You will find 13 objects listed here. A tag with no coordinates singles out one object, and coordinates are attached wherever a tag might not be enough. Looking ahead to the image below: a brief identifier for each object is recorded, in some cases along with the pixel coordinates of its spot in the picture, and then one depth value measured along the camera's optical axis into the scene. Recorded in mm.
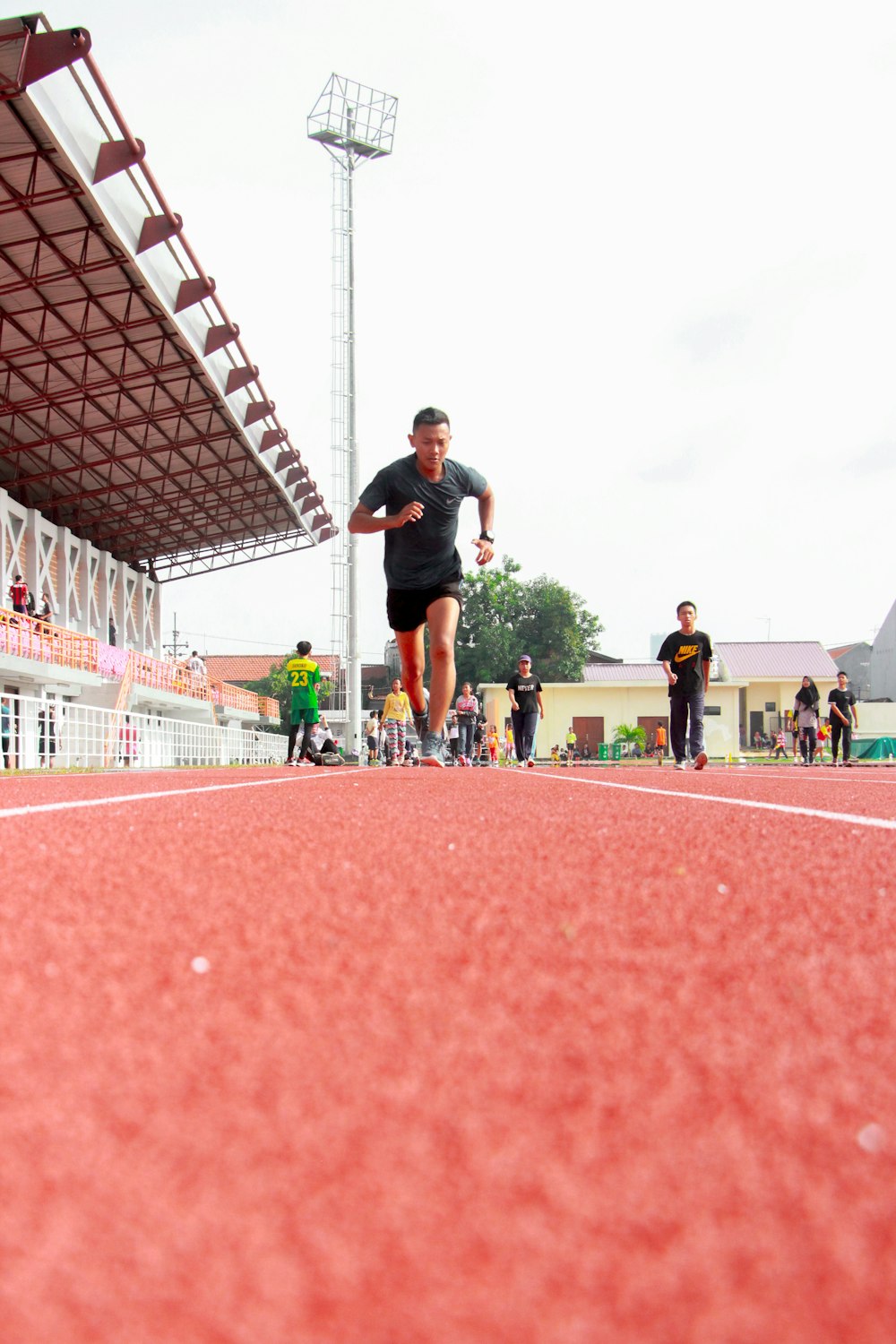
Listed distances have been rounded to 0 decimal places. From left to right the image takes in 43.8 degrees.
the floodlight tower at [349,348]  41500
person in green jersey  15867
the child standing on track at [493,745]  29873
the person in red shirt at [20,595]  27156
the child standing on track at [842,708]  21797
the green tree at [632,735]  57075
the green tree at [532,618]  80250
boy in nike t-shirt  12375
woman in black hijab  21875
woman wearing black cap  16656
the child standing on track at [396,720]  19078
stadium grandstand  17641
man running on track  7223
